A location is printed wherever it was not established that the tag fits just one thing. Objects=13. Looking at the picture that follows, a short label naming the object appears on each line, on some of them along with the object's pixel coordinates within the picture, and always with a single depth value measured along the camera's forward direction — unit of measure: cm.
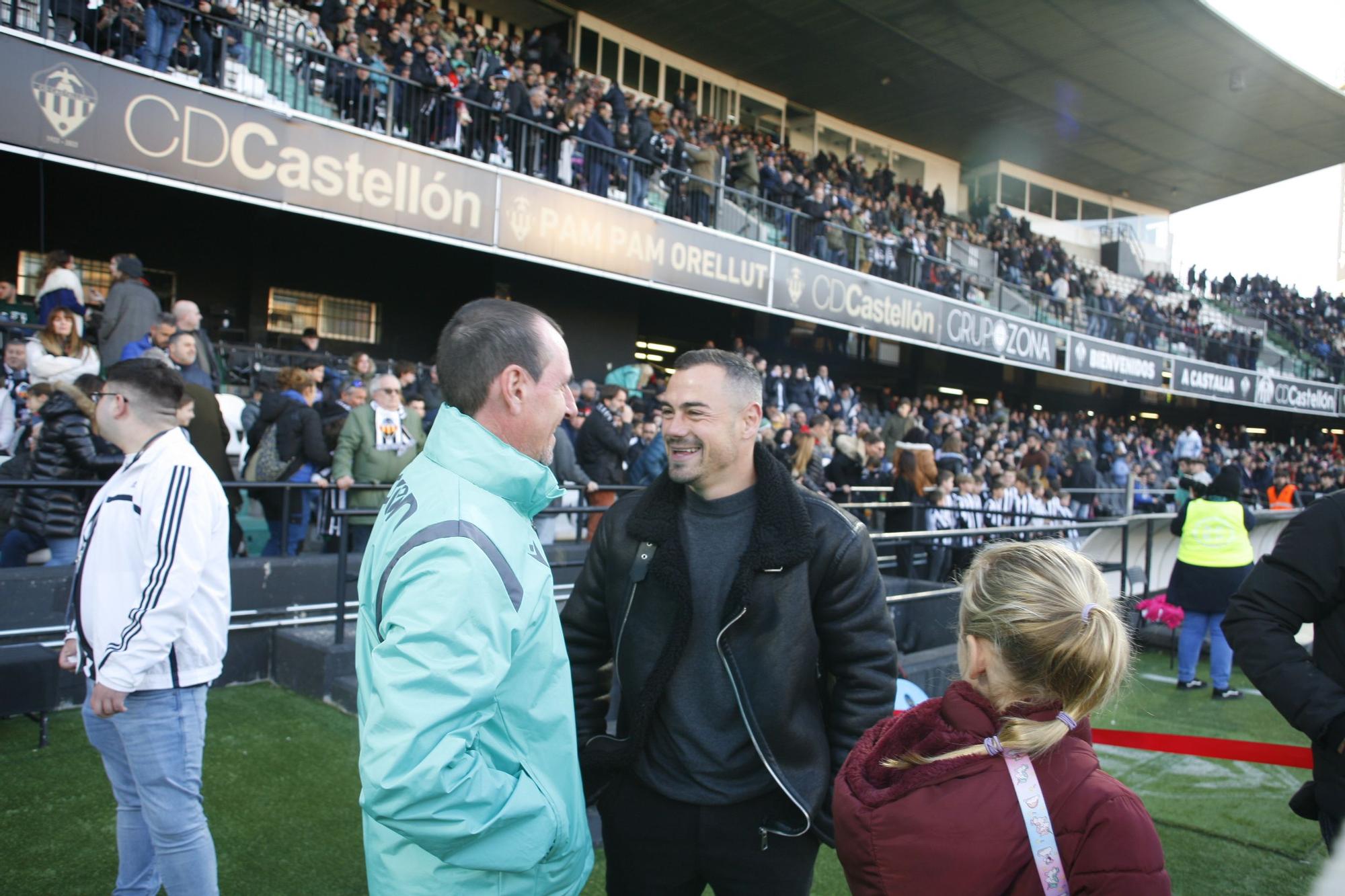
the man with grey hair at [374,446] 679
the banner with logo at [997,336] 1948
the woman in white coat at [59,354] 652
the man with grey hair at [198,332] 650
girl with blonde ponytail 144
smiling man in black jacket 223
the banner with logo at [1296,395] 2906
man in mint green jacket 142
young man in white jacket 252
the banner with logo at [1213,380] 2609
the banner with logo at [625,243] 1233
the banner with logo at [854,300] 1619
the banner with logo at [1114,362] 2288
